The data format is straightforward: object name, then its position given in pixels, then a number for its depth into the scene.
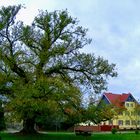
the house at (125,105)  49.66
